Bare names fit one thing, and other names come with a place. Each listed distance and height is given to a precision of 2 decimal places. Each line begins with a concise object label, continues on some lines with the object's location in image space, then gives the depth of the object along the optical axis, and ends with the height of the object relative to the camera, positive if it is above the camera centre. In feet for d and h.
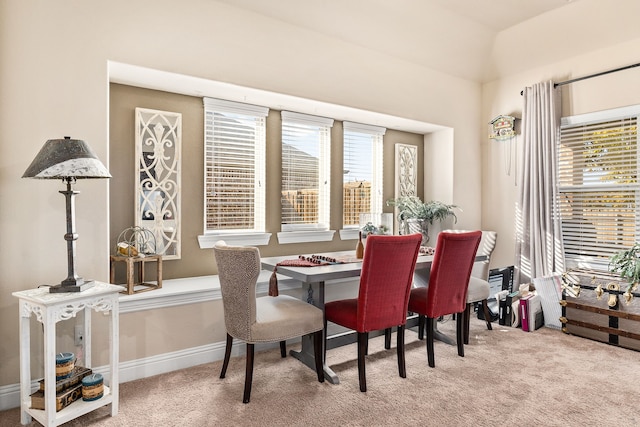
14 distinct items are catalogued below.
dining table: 9.08 -1.43
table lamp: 6.91 +0.81
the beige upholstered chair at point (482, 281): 11.73 -2.13
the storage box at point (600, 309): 11.17 -2.80
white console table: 6.78 -2.18
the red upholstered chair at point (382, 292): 8.70 -1.78
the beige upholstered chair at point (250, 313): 8.05 -2.17
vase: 15.63 -0.50
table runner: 9.52 -1.22
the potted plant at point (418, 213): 15.43 +0.05
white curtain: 13.88 +1.01
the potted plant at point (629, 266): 10.87 -1.44
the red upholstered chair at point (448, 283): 10.09 -1.81
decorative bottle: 11.32 -1.03
